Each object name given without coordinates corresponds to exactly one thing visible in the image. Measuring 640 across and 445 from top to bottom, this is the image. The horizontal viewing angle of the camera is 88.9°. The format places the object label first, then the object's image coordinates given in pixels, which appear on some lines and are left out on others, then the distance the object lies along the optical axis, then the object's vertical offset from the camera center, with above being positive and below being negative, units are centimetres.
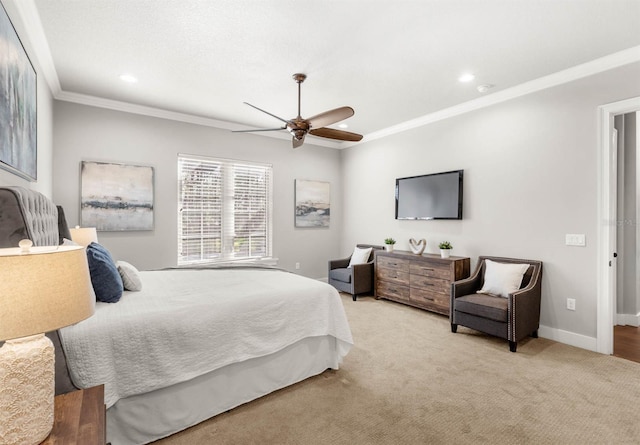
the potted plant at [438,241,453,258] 422 -32
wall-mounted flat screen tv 436 +41
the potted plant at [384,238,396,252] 502 -29
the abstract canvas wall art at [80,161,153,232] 398 +33
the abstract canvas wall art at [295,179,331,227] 578 +38
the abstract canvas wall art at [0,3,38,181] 187 +77
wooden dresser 408 -72
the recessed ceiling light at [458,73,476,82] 337 +155
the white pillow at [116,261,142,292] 241 -42
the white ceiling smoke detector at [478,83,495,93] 361 +154
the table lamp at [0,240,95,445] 81 -26
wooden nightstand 100 -66
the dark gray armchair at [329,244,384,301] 501 -85
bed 163 -72
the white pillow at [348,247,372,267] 534 -53
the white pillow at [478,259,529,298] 342 -57
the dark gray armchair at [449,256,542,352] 310 -84
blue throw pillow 207 -36
